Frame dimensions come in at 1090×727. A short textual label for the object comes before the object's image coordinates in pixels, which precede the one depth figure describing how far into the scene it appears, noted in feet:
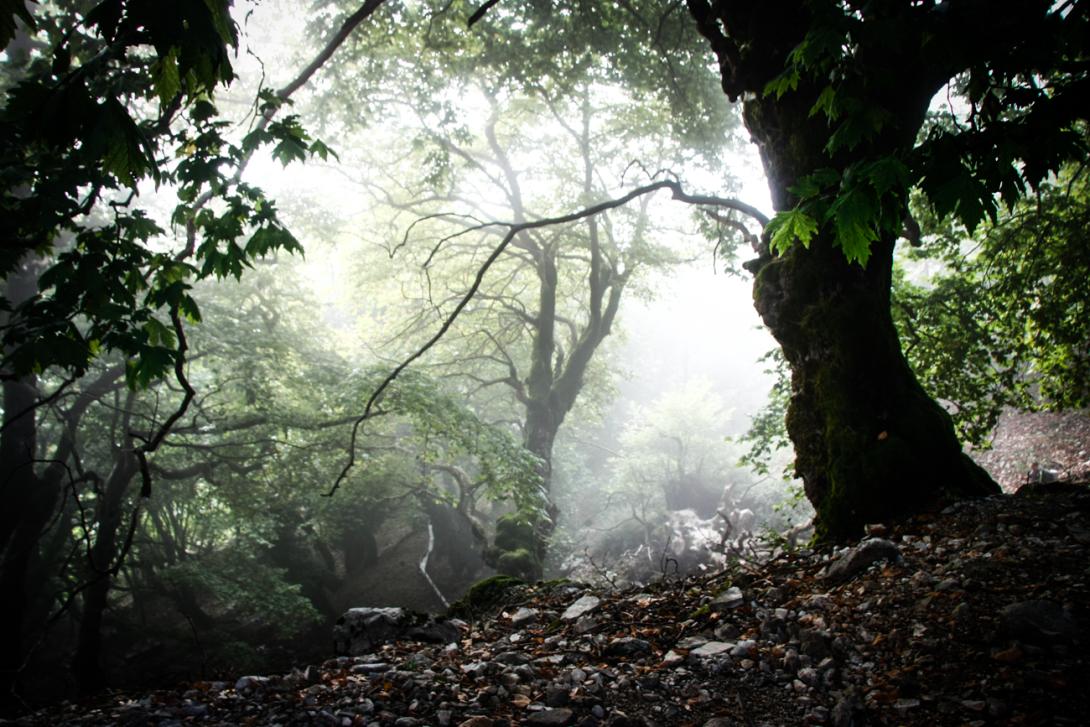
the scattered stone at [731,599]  9.39
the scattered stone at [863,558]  9.08
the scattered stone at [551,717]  6.52
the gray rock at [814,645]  7.27
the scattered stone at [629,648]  8.54
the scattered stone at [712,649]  7.99
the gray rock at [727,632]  8.47
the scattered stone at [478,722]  6.43
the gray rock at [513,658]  8.70
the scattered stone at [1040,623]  6.09
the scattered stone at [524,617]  11.40
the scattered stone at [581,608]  10.81
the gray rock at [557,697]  6.98
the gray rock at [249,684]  8.59
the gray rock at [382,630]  11.39
